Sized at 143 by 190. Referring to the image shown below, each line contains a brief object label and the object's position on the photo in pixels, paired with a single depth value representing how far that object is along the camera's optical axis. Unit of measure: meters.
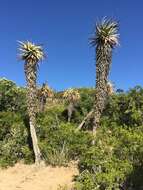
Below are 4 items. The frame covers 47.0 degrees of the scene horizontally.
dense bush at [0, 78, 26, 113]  17.52
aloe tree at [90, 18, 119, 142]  13.78
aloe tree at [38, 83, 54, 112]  21.16
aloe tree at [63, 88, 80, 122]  17.78
